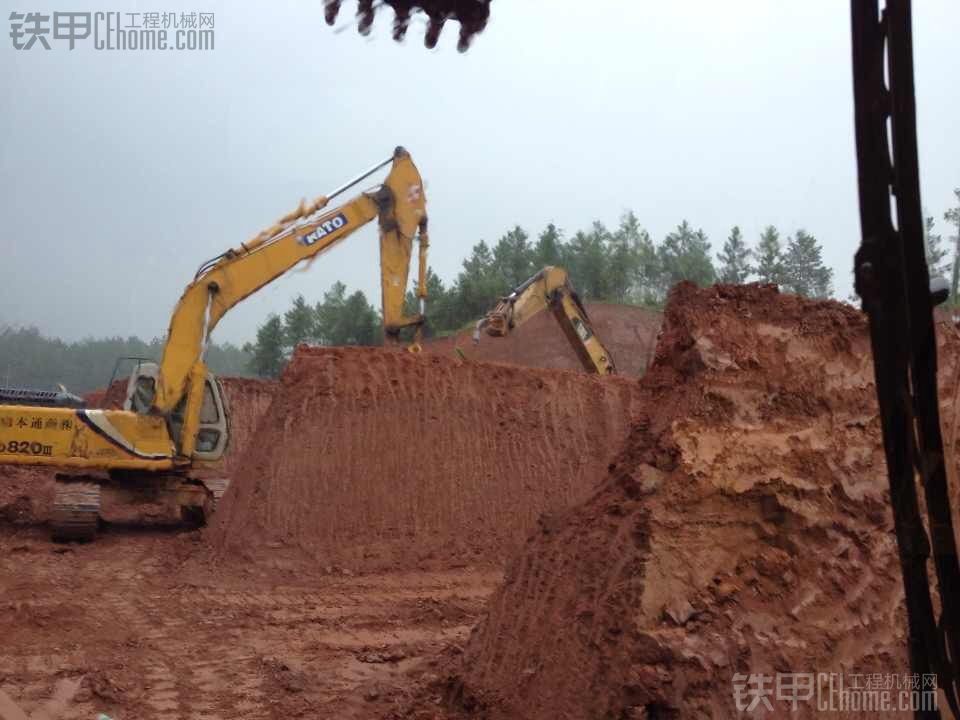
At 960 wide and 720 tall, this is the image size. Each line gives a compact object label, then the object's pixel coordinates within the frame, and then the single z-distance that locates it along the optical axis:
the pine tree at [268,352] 47.34
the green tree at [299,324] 50.88
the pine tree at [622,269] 44.69
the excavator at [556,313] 15.47
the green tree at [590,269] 44.41
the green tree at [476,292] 40.66
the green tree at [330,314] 46.41
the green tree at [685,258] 43.91
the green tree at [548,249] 45.97
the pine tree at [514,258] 44.45
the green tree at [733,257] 39.62
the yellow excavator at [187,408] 12.04
